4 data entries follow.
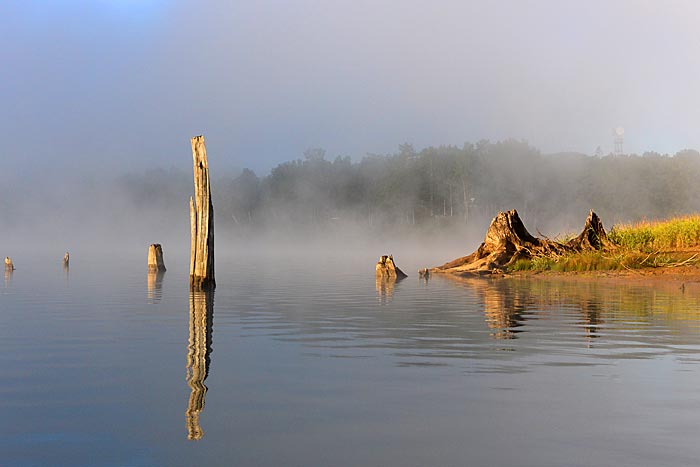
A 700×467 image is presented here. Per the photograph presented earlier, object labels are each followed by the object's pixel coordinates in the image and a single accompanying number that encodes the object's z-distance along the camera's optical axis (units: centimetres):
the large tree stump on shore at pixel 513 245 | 4150
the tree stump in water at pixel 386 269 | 3819
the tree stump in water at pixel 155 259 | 4250
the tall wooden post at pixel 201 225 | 2856
